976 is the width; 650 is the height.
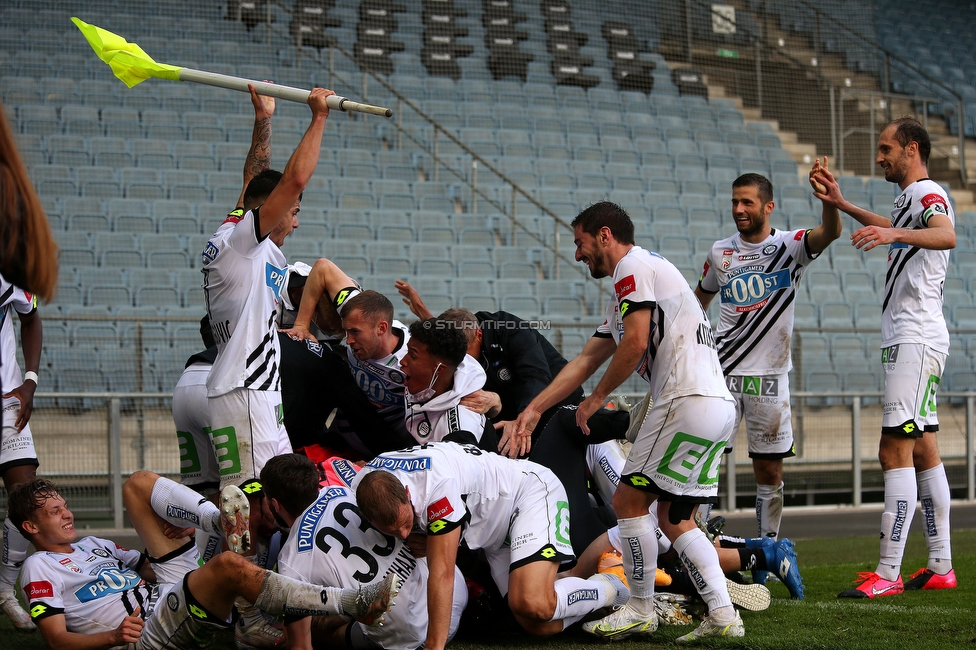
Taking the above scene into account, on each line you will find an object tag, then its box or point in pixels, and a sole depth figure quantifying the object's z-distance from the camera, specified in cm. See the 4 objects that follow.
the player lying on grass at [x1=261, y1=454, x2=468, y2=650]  773
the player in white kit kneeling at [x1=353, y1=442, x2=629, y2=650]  729
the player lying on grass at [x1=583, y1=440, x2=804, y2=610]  986
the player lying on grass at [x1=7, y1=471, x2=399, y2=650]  721
